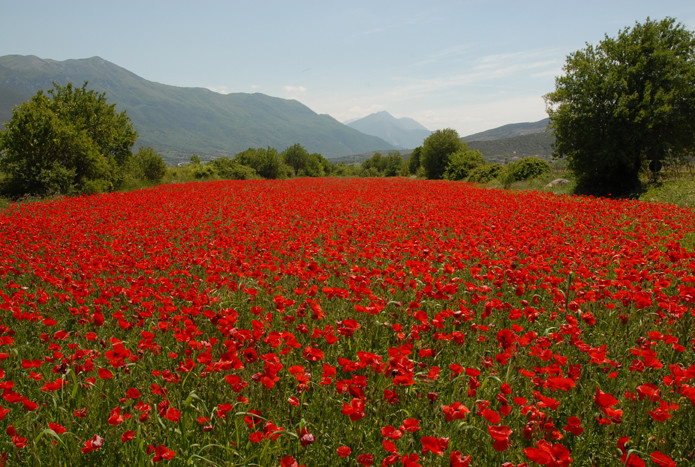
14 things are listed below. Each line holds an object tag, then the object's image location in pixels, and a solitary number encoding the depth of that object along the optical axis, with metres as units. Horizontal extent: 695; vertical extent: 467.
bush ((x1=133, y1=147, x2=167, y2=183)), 34.56
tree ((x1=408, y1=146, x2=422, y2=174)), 71.44
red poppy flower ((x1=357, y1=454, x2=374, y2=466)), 1.71
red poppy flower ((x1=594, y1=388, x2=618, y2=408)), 1.84
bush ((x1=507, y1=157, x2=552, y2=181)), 30.18
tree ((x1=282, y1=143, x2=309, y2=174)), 81.44
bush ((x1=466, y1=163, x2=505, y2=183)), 34.78
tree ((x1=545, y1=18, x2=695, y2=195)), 18.28
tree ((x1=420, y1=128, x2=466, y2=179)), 52.69
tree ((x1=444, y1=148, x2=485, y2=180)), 43.53
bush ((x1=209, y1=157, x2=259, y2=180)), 47.61
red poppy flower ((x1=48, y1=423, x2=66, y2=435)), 1.88
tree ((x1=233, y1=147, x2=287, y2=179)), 58.09
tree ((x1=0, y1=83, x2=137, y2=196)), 20.67
